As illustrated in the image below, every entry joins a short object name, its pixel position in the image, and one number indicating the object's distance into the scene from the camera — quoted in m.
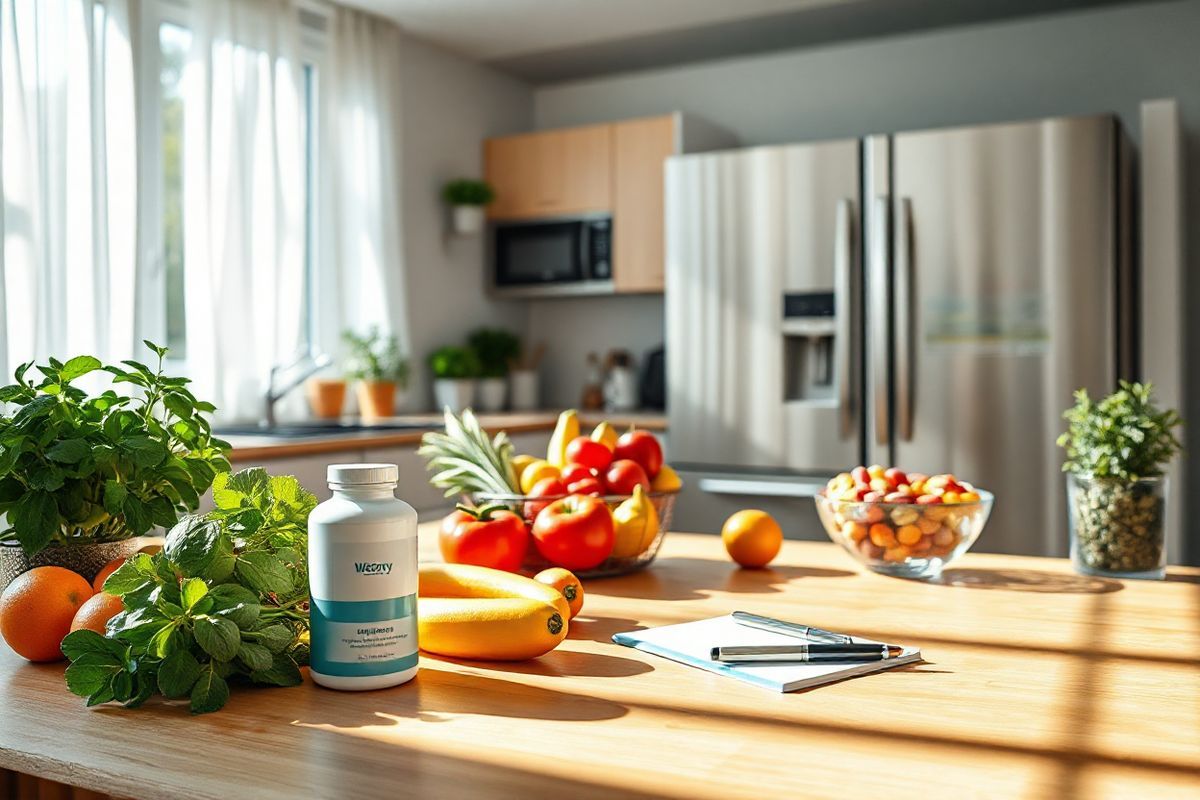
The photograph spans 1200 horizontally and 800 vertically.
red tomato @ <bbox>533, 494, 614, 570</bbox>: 1.37
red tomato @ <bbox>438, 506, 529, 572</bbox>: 1.32
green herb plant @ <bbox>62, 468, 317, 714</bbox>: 0.89
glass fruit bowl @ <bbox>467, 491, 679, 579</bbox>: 1.46
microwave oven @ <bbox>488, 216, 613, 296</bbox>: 4.34
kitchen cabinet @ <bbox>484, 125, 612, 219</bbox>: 4.33
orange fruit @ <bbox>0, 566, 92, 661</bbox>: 1.03
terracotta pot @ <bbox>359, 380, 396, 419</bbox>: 3.89
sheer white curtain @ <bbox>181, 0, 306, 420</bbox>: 3.39
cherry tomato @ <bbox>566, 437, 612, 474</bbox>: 1.54
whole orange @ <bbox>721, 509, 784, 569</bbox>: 1.52
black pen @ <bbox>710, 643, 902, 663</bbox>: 1.03
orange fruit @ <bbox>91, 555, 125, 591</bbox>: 1.11
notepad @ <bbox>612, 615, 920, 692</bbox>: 0.98
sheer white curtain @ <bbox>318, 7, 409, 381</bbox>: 3.91
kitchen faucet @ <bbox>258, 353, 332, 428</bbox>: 3.45
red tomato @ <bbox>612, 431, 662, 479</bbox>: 1.58
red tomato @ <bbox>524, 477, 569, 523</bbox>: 1.46
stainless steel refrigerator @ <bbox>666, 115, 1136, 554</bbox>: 3.22
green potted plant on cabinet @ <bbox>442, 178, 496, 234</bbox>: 4.38
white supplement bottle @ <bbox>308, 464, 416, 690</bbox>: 0.90
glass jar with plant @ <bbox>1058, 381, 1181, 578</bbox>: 1.41
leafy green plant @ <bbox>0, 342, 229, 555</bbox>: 1.06
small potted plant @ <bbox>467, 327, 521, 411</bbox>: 4.49
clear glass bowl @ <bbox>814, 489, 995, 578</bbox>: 1.41
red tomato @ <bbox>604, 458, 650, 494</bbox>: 1.51
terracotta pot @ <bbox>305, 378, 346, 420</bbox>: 3.79
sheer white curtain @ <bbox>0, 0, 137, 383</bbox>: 2.84
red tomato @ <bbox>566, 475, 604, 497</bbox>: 1.48
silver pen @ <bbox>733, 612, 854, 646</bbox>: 1.07
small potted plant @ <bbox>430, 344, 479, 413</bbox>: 4.31
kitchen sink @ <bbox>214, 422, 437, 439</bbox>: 3.35
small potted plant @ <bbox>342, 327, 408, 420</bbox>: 3.89
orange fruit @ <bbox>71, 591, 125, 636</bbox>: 0.98
